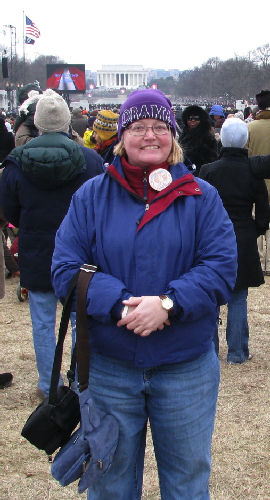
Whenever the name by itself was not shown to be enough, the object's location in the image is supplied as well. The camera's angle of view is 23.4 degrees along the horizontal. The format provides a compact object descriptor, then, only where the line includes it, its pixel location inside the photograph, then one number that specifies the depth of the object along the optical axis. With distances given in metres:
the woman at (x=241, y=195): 4.78
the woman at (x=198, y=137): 6.49
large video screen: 46.22
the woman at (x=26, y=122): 5.90
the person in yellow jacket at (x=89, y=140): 7.59
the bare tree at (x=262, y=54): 81.81
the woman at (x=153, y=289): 2.25
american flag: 42.81
